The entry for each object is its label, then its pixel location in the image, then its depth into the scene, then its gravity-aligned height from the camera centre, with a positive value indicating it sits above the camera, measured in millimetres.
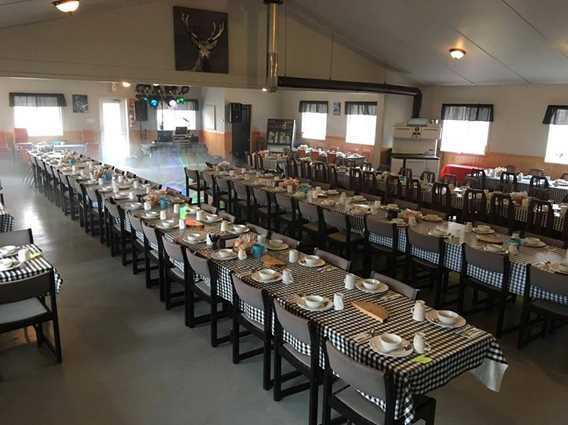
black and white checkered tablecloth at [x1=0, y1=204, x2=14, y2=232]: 6105 -1482
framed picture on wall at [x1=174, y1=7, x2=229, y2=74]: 10938 +1815
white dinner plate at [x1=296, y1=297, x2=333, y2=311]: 3426 -1392
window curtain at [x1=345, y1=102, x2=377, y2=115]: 15992 +428
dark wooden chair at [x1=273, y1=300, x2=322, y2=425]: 3100 -1742
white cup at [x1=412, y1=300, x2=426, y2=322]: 3287 -1349
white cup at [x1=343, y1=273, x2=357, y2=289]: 3822 -1334
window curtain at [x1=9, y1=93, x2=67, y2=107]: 17505 +440
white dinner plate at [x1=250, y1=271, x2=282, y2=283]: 3939 -1375
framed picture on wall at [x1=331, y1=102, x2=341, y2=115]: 17633 +433
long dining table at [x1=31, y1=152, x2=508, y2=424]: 2729 -1411
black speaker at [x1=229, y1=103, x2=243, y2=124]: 18688 +179
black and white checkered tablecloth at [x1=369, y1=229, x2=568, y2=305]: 4453 -1556
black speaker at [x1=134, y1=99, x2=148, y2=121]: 20673 +172
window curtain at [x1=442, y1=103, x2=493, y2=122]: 13109 +323
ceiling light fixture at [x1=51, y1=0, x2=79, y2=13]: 5761 +1345
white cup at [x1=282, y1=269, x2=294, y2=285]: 3915 -1347
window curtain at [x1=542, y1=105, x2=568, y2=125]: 11461 +269
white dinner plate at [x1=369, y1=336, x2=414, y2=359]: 2826 -1409
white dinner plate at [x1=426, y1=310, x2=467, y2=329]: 3191 -1388
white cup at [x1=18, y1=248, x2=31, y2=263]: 4312 -1363
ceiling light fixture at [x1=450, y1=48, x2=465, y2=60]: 10188 +1547
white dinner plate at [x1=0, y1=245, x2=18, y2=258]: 4443 -1370
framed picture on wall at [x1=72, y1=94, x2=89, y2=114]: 18953 +364
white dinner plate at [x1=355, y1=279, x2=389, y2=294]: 3763 -1376
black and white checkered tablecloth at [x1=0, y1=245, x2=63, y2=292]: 3955 -1398
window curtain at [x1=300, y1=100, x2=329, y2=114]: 18203 +507
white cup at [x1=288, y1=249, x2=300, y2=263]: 4469 -1335
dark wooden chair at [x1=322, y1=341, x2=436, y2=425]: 2543 -1711
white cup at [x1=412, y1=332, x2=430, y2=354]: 2857 -1380
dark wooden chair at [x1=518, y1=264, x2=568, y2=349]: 4109 -1666
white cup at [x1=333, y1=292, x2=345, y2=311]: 3436 -1359
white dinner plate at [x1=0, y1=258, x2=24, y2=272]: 4073 -1384
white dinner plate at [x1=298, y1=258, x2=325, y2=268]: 4344 -1362
